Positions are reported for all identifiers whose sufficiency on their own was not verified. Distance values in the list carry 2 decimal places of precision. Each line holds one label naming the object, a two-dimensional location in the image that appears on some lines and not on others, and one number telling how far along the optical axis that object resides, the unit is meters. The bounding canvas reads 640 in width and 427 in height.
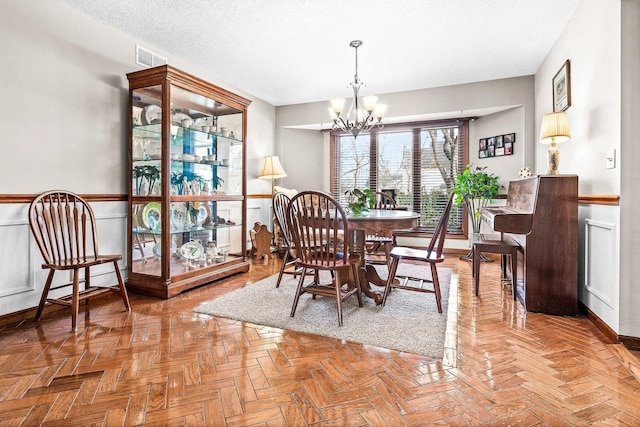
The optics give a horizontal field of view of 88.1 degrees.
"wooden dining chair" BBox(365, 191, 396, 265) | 3.39
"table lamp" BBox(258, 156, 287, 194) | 5.29
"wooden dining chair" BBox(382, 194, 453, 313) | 2.56
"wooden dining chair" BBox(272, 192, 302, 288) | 3.12
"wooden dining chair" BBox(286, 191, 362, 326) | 2.28
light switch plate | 2.14
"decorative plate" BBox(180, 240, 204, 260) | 3.34
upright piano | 2.55
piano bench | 2.95
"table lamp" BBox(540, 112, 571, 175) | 2.82
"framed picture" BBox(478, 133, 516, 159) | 4.67
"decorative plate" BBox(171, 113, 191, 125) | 3.16
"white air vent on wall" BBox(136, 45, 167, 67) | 3.41
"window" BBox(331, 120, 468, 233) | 5.41
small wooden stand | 4.73
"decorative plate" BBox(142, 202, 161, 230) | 3.14
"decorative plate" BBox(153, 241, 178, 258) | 3.09
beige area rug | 2.09
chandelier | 3.43
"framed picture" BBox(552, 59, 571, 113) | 3.08
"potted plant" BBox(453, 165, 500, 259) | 4.59
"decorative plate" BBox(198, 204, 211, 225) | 3.51
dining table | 2.51
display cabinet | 3.05
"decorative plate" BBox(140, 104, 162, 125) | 3.09
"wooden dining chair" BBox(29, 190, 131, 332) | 2.31
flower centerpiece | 2.91
